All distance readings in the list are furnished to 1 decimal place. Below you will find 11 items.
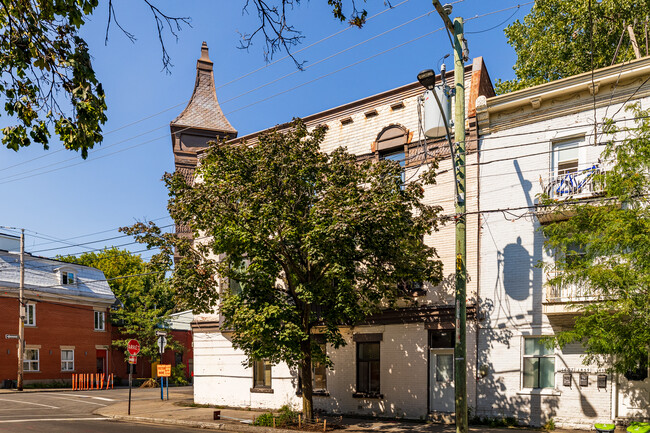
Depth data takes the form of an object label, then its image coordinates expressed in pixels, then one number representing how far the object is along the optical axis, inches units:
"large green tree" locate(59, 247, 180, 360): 1742.1
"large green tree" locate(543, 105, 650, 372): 465.7
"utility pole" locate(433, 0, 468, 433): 478.0
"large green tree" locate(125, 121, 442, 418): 564.4
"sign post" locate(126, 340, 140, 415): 837.2
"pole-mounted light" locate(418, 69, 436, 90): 466.3
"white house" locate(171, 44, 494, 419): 693.9
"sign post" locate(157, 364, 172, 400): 1037.6
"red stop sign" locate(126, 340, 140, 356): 839.1
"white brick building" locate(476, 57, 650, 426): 588.7
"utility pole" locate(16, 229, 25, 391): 1427.2
